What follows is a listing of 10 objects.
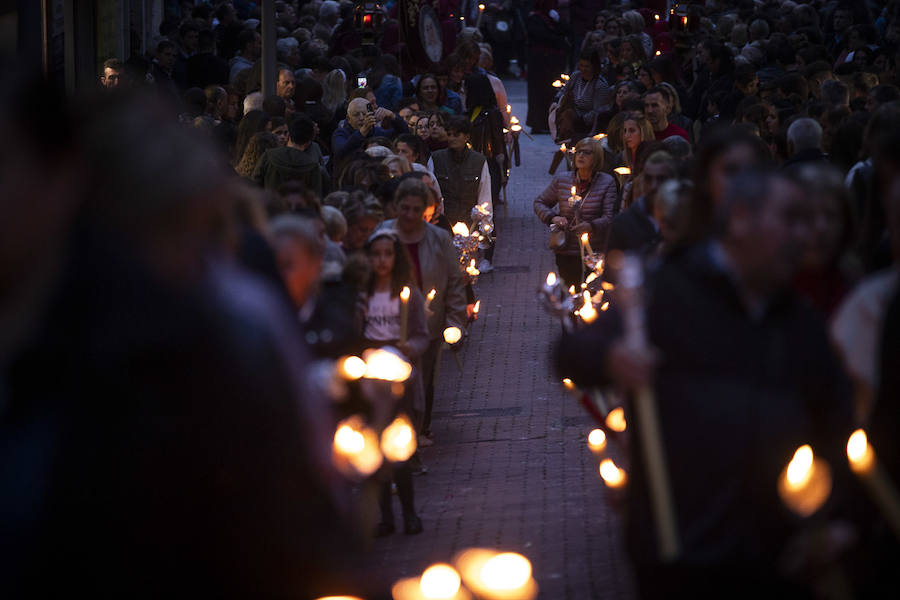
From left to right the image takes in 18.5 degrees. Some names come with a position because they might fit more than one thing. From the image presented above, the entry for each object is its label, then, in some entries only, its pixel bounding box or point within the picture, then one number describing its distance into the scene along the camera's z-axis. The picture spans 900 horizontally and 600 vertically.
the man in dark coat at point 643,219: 13.94
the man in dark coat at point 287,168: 20.50
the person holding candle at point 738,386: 6.92
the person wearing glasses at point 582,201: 20.87
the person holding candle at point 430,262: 16.64
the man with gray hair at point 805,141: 16.58
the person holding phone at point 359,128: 25.03
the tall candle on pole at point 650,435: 6.71
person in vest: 25.47
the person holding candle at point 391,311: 14.73
